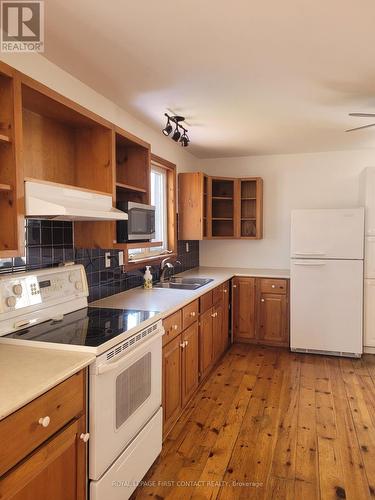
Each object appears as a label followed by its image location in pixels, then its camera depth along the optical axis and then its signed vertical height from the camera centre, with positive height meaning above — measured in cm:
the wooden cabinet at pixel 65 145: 205 +56
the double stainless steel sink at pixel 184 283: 346 -47
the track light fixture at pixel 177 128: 312 +97
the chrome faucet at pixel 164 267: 373 -32
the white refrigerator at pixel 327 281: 400 -50
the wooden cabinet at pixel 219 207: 439 +36
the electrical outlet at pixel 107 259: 283 -18
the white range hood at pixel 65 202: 168 +17
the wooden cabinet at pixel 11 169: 160 +29
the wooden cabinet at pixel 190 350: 253 -93
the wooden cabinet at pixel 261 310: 438 -89
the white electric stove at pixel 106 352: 167 -58
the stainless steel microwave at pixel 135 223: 247 +9
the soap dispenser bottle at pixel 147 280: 328 -39
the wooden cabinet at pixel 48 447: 118 -75
